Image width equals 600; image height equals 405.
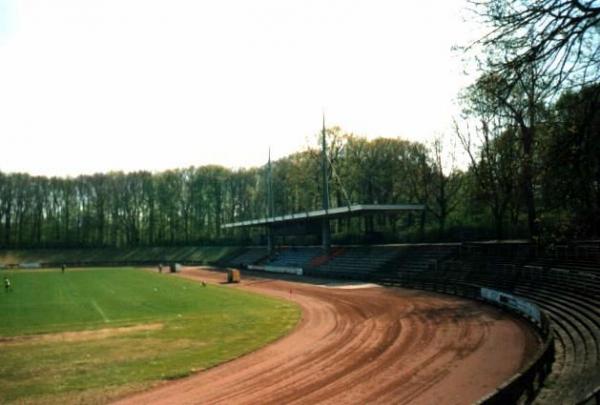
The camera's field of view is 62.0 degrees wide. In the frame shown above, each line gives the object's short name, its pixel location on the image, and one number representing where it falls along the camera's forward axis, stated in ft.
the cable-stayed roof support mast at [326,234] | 200.64
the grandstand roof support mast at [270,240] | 252.42
